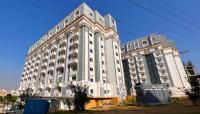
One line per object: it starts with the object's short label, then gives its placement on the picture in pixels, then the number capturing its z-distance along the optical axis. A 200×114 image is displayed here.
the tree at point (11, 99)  33.54
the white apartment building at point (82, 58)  26.32
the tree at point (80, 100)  14.97
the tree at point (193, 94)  14.87
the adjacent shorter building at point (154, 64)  40.05
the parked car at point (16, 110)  18.33
